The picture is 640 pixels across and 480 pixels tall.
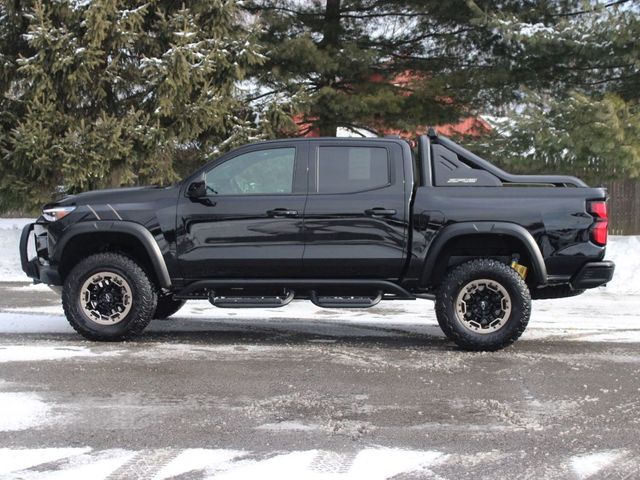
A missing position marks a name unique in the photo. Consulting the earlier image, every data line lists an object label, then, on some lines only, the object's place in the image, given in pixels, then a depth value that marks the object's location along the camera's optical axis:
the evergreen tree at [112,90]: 13.24
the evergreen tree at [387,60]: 16.03
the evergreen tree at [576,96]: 13.72
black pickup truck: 6.62
